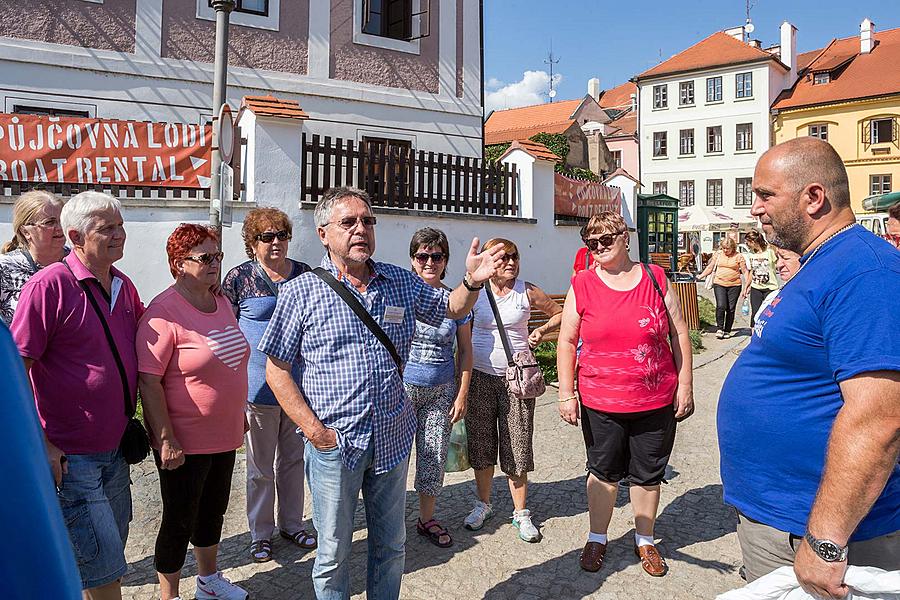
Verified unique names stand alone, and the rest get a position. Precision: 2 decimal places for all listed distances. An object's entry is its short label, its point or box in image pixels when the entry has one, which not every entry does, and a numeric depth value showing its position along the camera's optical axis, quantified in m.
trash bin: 12.98
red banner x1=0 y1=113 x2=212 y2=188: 7.90
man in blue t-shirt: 2.00
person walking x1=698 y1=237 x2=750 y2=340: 12.22
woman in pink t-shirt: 3.22
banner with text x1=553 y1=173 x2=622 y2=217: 12.25
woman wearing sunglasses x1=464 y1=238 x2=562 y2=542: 4.64
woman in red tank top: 4.01
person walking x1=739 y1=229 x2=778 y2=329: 11.27
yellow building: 44.25
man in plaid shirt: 2.95
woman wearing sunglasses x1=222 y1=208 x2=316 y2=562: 4.28
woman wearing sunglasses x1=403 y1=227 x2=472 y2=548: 4.41
